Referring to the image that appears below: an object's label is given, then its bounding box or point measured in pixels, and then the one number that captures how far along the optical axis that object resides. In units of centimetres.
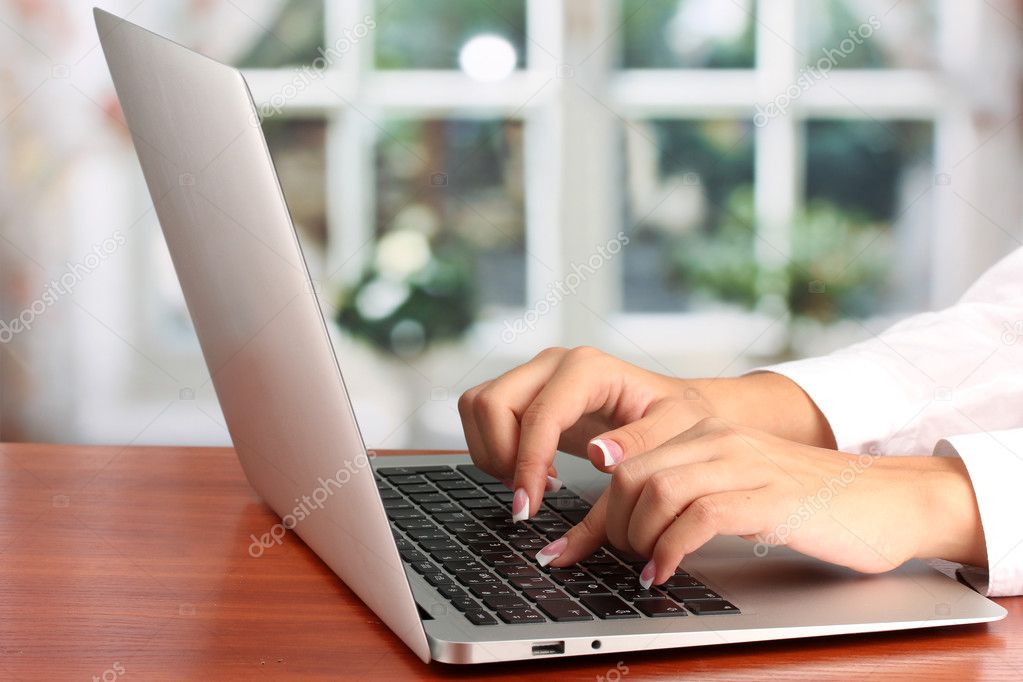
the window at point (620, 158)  424
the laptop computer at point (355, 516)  104
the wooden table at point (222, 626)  105
